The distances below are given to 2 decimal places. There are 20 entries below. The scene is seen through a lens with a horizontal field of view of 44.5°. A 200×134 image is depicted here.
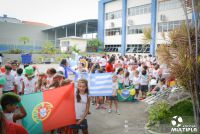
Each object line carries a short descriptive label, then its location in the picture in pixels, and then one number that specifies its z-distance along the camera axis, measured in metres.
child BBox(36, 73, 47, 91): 6.98
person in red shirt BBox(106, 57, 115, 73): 9.31
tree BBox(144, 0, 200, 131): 5.01
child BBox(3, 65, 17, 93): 6.73
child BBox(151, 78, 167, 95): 9.78
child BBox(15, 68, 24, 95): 6.90
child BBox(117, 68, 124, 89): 10.08
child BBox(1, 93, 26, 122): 3.43
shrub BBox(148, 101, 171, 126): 6.34
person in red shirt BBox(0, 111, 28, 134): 2.43
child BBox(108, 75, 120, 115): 8.24
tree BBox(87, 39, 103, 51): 41.69
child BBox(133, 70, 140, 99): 10.42
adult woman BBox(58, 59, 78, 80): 8.02
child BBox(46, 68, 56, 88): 6.80
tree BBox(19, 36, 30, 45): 43.50
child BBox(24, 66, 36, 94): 6.61
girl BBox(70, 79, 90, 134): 4.78
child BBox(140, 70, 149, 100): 10.26
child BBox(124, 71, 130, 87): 10.76
